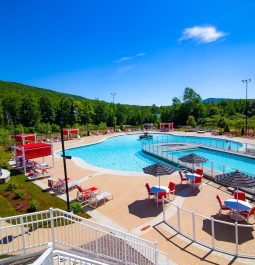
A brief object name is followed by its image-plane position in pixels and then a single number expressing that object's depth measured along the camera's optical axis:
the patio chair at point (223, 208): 10.23
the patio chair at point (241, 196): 10.64
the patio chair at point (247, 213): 9.47
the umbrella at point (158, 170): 11.91
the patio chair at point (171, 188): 12.54
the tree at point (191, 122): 53.31
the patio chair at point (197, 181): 13.69
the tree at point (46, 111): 57.32
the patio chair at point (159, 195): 11.45
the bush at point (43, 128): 46.44
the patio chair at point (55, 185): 14.42
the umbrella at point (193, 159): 14.83
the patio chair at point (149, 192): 12.22
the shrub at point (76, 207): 10.90
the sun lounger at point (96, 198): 11.75
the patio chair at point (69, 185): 14.17
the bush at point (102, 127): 51.69
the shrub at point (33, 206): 11.26
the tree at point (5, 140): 24.58
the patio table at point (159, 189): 12.17
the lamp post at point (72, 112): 10.09
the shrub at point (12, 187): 14.07
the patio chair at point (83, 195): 12.44
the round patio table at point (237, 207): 9.56
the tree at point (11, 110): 51.50
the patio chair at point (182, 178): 14.73
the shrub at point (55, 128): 49.01
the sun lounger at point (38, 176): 16.95
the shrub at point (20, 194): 12.79
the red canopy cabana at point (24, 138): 27.33
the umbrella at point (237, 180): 9.73
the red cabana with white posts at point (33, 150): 18.21
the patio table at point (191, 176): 13.98
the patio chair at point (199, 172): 15.33
